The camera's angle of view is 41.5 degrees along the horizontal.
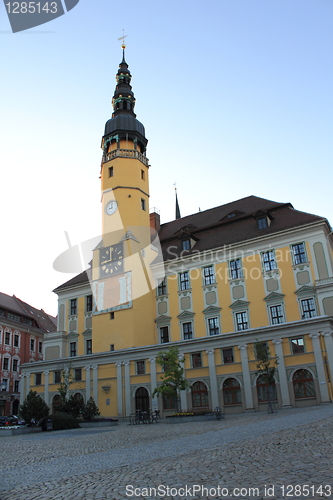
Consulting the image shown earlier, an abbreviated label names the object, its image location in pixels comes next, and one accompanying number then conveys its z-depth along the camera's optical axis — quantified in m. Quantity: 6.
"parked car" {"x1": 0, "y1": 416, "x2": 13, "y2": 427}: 35.16
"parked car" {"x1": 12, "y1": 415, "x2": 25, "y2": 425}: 36.44
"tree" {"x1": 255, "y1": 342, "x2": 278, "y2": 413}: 28.02
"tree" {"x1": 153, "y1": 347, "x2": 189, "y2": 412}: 29.81
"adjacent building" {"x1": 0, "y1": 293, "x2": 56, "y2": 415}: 53.62
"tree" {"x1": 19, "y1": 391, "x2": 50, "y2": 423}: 30.25
